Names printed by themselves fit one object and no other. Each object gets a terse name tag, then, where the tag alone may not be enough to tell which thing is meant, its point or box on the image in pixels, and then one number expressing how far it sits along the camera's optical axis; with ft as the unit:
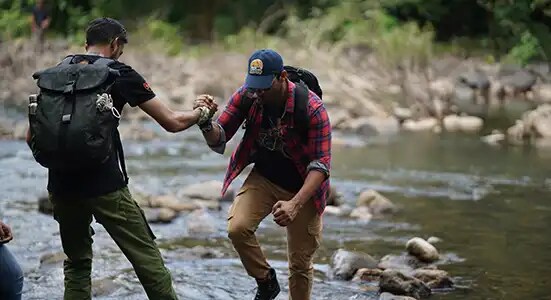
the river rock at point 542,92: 127.41
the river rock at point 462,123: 95.19
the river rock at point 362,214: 48.29
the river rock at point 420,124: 94.66
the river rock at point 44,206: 46.99
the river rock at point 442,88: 105.92
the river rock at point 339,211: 49.41
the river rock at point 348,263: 35.32
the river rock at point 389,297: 30.94
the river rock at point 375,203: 50.05
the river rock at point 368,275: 34.92
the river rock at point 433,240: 42.57
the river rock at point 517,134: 85.14
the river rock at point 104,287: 31.75
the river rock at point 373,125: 89.83
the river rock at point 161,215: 45.86
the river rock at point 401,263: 36.94
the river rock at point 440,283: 34.11
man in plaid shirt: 25.33
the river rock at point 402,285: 32.41
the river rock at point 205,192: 52.09
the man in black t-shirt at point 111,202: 23.17
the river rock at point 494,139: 83.71
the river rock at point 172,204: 48.65
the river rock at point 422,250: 38.47
